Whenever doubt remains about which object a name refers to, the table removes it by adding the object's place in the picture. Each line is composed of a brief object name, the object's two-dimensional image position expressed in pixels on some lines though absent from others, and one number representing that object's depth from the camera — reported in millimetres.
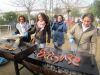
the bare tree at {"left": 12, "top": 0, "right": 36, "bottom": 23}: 7215
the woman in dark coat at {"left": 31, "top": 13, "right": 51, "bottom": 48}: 1359
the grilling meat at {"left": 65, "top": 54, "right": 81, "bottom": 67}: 934
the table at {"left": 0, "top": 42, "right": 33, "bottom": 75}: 1045
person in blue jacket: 1913
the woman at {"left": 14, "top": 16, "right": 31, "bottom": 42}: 1662
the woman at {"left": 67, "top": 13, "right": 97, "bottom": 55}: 1122
